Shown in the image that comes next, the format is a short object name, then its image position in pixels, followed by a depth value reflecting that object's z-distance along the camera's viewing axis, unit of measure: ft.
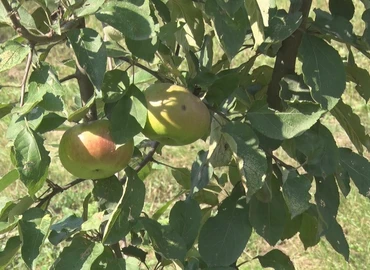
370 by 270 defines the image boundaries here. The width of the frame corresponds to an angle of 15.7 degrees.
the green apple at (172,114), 4.46
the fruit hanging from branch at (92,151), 4.49
